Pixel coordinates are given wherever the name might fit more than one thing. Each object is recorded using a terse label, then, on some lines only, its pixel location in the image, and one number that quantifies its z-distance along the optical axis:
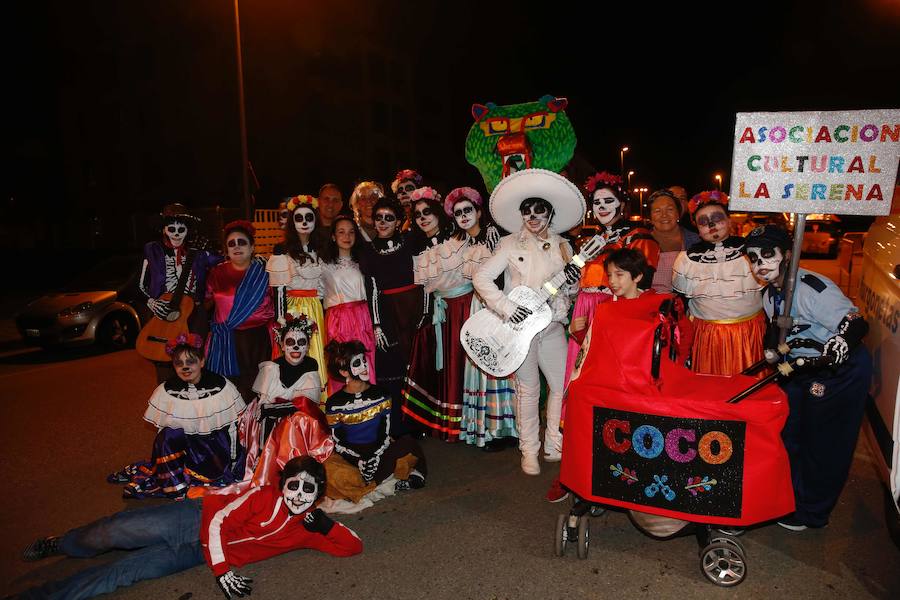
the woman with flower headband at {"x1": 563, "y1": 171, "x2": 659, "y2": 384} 4.44
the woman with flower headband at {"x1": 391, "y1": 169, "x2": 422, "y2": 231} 6.17
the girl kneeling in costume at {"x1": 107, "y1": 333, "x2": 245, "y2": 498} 4.28
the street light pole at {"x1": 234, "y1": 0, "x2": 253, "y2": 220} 13.50
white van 3.04
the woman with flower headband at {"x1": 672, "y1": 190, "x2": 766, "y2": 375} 4.03
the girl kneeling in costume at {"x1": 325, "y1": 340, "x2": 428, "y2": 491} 4.31
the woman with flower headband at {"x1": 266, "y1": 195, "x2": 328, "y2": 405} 5.09
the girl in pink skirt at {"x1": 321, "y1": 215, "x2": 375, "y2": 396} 5.08
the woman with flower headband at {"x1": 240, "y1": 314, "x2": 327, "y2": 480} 4.39
